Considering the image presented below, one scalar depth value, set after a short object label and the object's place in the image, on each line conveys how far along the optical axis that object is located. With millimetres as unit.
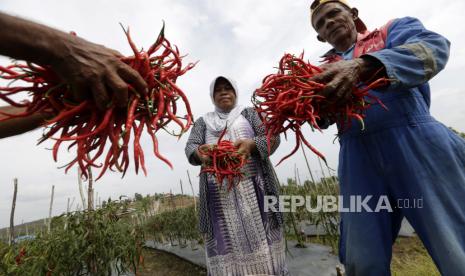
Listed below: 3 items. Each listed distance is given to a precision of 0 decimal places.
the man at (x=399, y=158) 1358
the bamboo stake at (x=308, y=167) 6132
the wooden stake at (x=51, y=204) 6407
